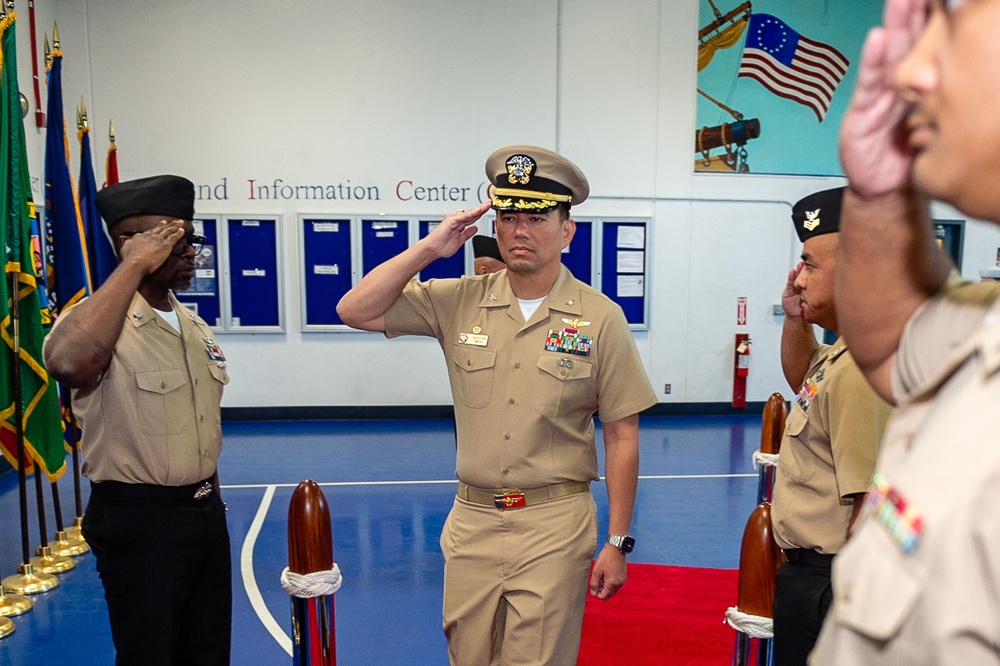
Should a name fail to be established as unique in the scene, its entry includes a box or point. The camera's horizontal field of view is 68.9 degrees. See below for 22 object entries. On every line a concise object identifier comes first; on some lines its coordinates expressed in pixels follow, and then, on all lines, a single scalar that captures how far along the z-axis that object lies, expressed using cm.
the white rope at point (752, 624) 167
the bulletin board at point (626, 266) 867
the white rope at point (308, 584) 171
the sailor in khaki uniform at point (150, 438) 234
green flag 401
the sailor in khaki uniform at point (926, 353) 58
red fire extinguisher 880
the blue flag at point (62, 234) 468
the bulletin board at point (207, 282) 814
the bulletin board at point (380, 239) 832
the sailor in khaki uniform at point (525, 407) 226
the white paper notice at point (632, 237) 867
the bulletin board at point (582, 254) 857
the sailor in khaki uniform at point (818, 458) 183
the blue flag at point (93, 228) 534
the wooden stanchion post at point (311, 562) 172
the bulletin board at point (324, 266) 827
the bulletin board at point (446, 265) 841
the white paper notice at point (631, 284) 877
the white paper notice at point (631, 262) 872
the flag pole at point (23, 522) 401
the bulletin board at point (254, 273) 820
